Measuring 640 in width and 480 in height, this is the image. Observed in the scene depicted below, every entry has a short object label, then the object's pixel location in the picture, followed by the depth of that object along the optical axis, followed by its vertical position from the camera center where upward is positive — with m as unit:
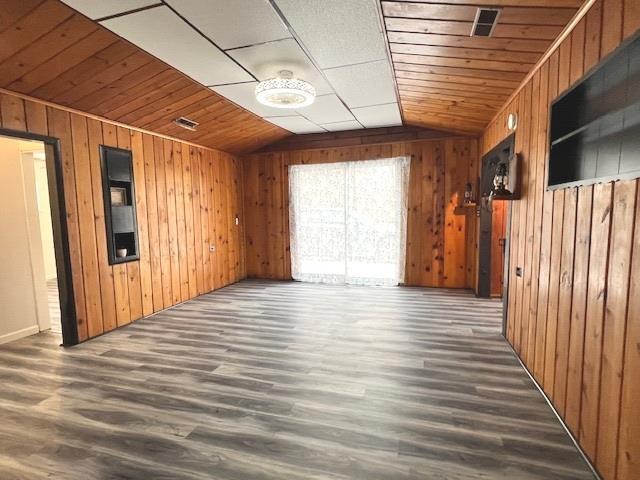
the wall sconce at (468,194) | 4.94 +0.24
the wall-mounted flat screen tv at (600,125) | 1.46 +0.44
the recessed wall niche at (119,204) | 3.62 +0.14
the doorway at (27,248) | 3.16 -0.32
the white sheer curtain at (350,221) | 5.45 -0.15
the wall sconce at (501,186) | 2.88 +0.21
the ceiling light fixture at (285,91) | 2.85 +1.07
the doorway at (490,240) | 4.56 -0.42
